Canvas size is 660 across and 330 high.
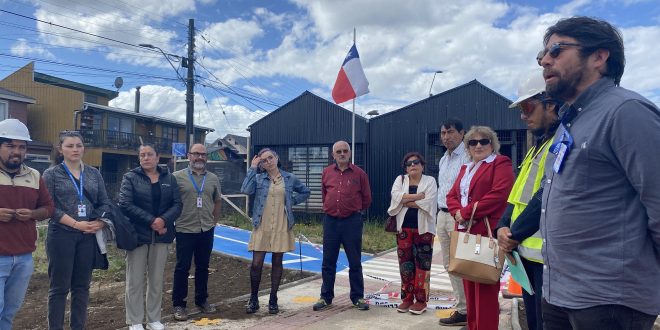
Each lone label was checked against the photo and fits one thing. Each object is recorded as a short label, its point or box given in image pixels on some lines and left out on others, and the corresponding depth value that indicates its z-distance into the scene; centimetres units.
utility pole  1809
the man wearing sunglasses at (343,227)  552
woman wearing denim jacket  545
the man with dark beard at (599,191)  166
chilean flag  943
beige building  2983
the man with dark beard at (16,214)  371
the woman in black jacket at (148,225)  468
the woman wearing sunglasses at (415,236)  519
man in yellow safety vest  256
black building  1388
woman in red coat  368
